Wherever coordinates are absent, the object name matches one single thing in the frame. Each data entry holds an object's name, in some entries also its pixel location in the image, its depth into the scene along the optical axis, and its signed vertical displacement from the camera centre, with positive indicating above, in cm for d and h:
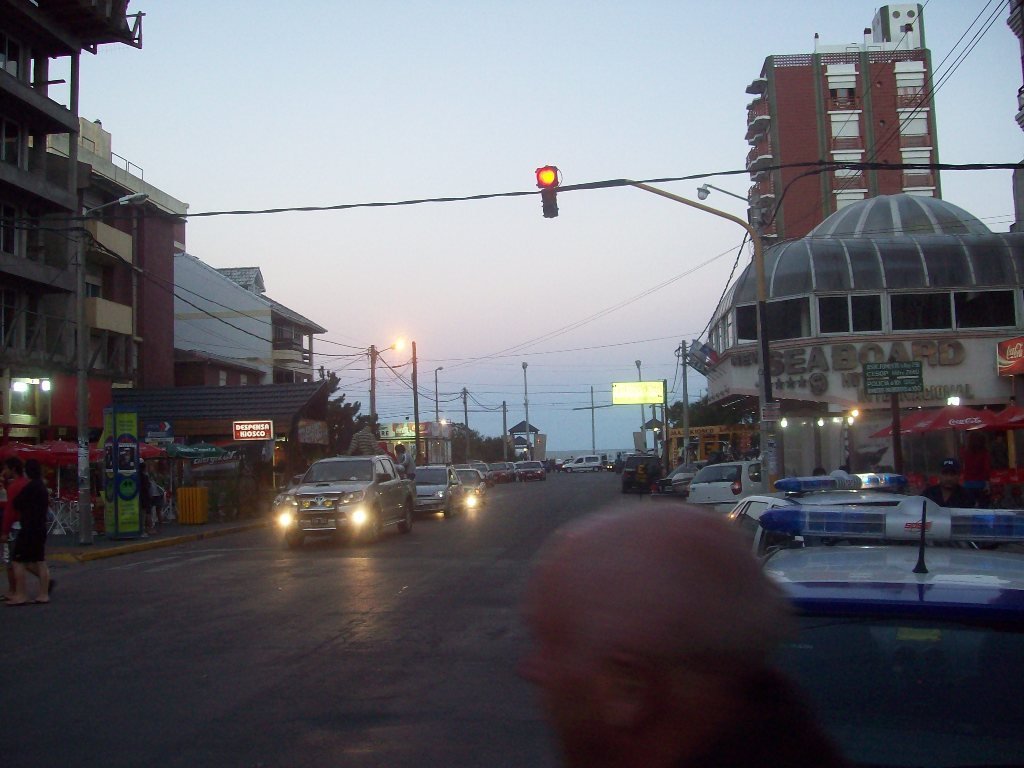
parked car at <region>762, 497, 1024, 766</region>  290 -64
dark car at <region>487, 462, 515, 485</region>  7419 -73
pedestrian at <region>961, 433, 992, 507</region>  1489 -33
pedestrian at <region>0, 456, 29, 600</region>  1338 -48
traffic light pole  2084 +176
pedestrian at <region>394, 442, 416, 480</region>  3249 +15
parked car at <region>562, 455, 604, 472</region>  9944 -47
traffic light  1652 +440
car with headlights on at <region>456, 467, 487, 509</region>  3834 -94
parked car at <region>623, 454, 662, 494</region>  4319 -66
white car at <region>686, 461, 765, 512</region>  2626 -69
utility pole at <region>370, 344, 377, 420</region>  5175 +430
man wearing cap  1204 -47
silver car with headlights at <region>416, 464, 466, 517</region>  3111 -80
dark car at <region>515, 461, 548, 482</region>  7231 -73
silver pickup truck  2159 -77
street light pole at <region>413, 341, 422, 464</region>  5597 +330
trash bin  2931 -102
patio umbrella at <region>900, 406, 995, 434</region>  2111 +63
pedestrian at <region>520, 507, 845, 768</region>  138 -26
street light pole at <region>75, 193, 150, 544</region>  2202 +146
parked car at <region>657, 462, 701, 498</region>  3519 -84
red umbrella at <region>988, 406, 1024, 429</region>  2062 +59
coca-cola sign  2812 +263
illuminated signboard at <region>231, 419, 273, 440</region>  3628 +136
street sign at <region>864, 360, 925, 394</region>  1822 +133
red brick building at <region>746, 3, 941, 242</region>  6994 +2298
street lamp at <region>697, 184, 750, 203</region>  2229 +588
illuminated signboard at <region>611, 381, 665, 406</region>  9681 +614
